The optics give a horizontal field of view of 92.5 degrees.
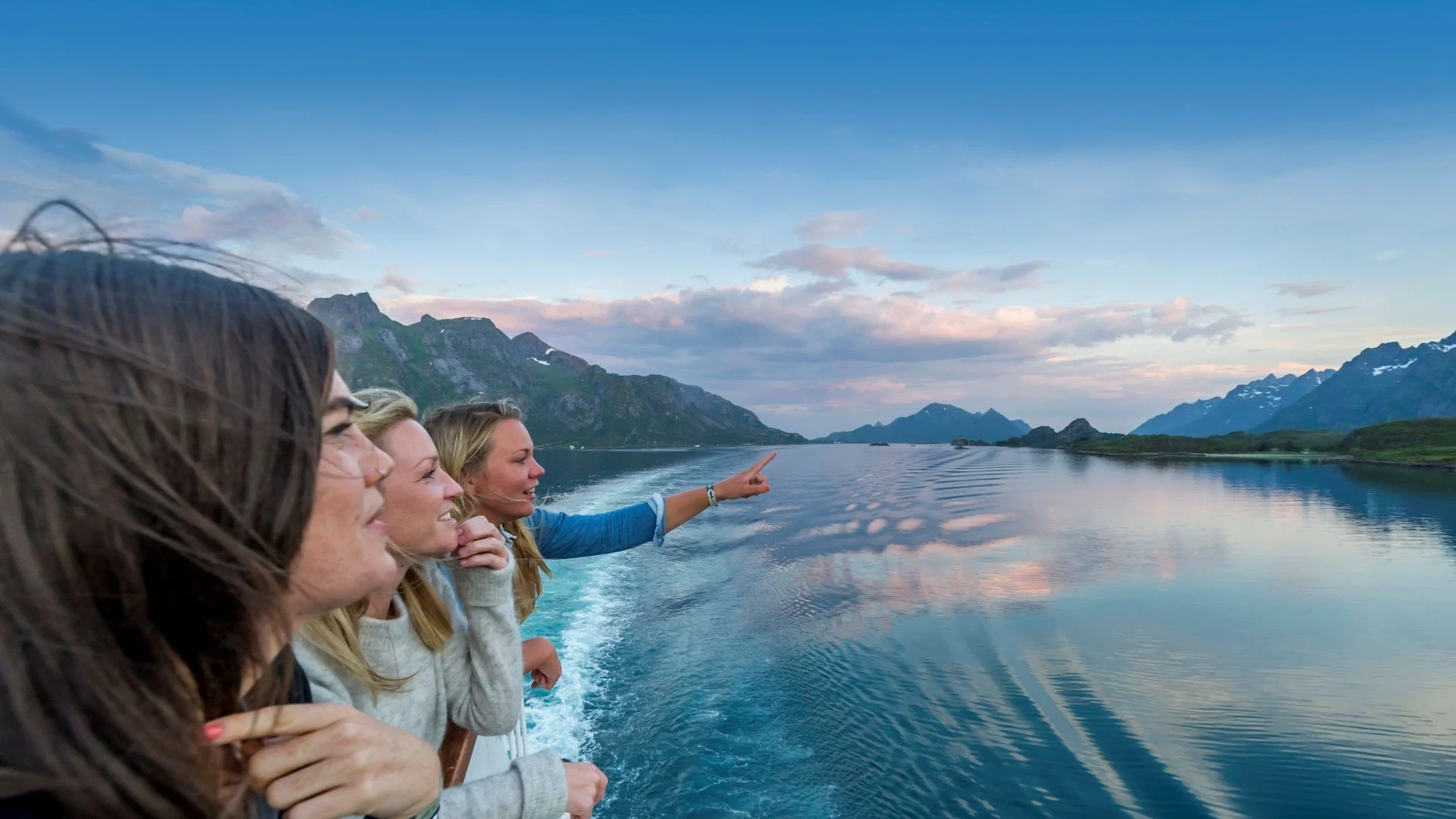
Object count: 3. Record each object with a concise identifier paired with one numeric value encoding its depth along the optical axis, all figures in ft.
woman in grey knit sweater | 2.30
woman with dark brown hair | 0.85
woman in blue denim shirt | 3.99
